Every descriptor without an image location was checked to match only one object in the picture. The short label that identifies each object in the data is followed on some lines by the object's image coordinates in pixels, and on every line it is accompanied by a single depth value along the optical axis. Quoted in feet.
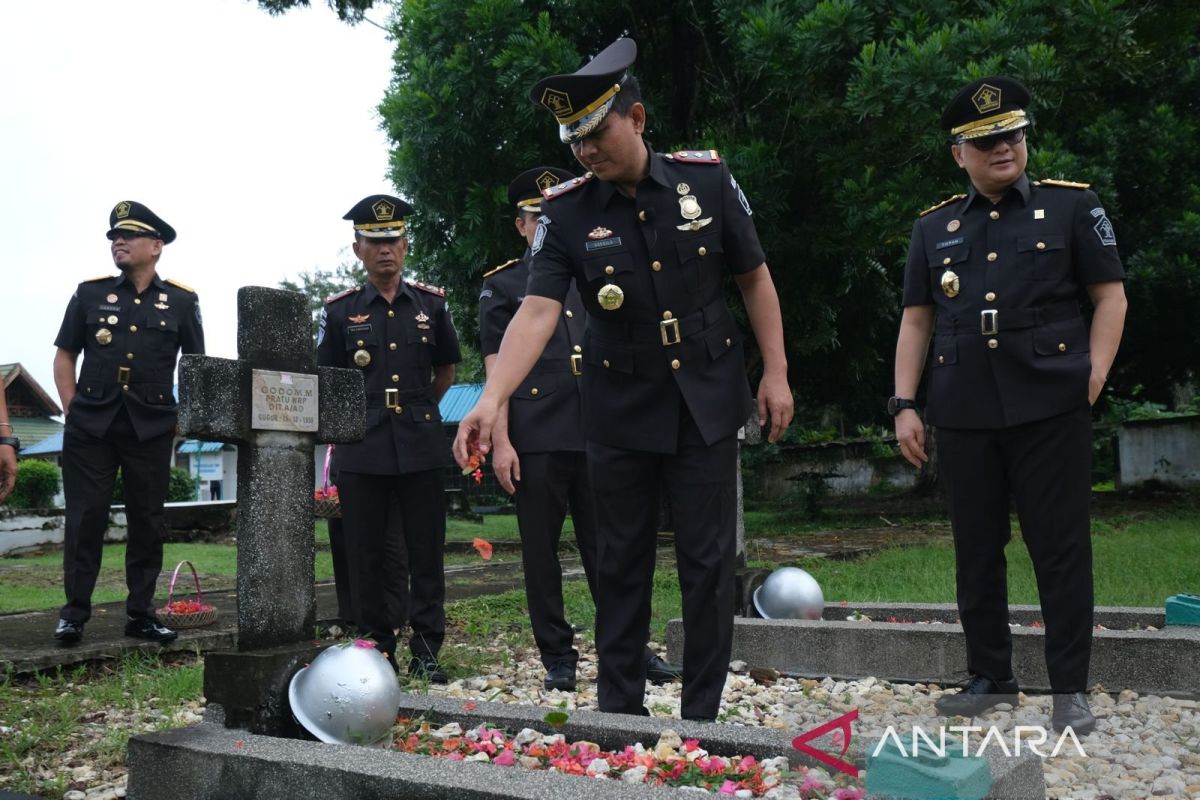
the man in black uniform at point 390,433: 16.84
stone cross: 12.20
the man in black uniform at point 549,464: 16.21
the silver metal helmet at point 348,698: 10.92
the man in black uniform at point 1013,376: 12.62
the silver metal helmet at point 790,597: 17.99
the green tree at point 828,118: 32.33
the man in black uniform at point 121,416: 19.12
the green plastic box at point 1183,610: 15.25
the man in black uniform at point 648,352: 11.35
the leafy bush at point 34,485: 74.02
